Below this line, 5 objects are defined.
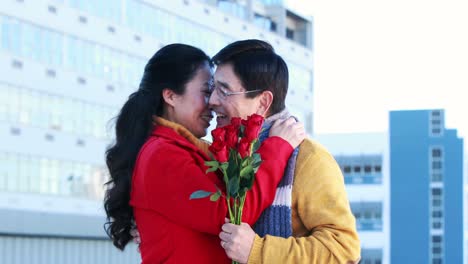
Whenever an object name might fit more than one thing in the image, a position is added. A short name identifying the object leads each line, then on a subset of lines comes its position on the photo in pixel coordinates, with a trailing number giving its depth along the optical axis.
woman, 3.83
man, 3.75
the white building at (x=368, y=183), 95.75
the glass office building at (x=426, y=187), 97.25
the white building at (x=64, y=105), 39.75
